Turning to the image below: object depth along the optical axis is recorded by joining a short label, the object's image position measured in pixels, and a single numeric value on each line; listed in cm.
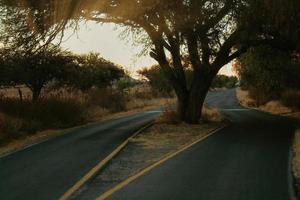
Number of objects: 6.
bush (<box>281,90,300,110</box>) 4238
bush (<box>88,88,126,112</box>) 4412
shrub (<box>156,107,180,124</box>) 2798
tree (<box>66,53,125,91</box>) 4444
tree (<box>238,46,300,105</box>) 3144
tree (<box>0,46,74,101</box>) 3366
